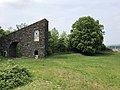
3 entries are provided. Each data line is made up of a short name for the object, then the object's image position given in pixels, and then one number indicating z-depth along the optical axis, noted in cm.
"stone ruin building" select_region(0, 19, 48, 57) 1360
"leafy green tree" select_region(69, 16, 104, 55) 1702
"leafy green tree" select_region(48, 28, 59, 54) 1762
